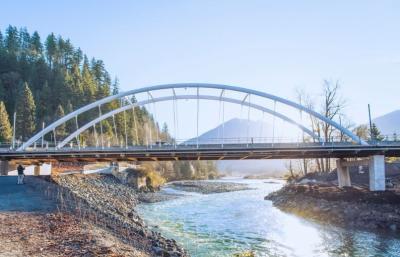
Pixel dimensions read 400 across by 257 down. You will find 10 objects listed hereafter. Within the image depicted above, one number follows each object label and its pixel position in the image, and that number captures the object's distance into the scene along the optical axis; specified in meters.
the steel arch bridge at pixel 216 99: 45.59
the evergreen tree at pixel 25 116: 86.50
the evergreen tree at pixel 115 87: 137.52
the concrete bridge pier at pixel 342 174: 48.24
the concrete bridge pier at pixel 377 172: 42.00
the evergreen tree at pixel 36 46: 124.84
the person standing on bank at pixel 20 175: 36.78
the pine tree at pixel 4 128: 75.89
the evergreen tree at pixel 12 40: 117.56
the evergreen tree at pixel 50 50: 131.25
